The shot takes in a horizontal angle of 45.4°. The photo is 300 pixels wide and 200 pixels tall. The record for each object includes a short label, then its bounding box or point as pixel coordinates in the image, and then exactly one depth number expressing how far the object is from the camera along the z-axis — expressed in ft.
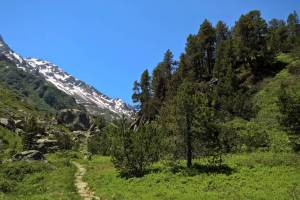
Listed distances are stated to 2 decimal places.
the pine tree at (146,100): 324.56
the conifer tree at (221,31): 371.15
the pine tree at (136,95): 380.17
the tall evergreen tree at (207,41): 327.06
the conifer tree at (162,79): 338.79
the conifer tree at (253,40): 291.17
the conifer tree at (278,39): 298.17
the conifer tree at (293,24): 443.20
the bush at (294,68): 265.79
